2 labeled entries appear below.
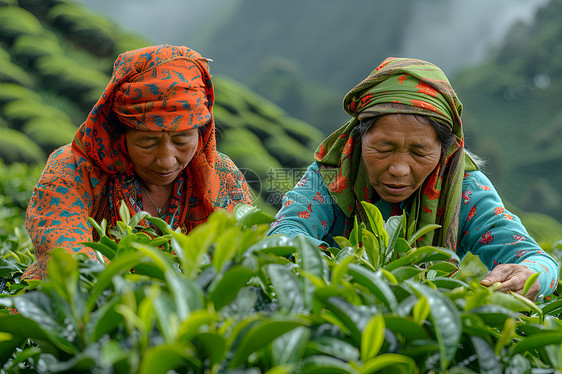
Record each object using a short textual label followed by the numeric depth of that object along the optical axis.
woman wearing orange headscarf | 2.72
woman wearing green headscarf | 2.69
